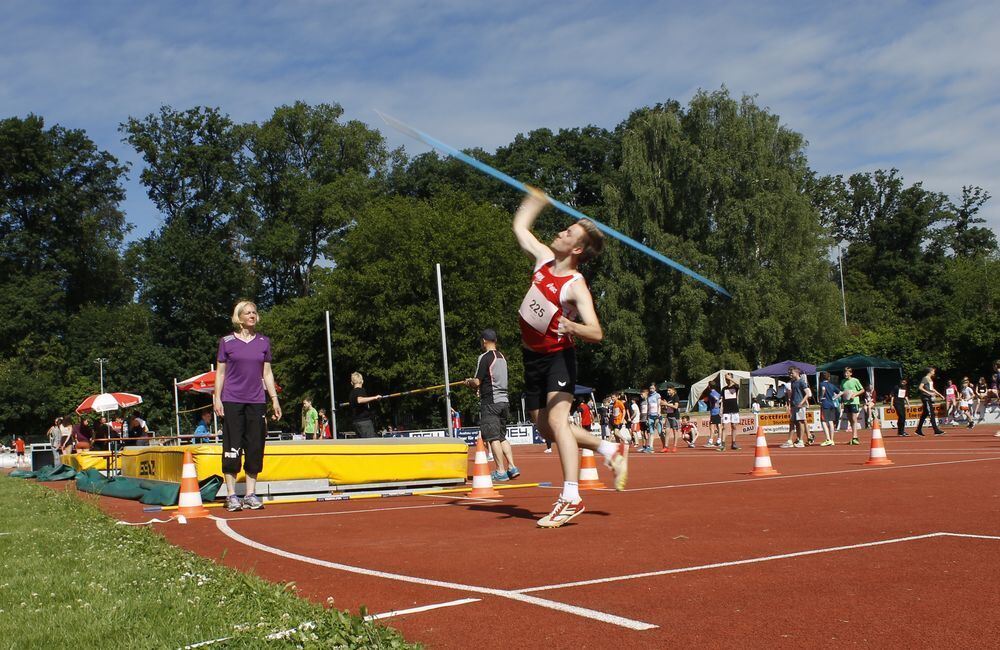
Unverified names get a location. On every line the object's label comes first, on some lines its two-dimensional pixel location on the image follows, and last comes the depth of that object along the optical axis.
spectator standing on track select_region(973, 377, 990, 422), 33.88
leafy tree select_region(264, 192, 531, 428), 50.94
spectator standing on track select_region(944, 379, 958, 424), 34.38
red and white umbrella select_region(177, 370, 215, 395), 30.89
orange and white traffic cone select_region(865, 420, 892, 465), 13.46
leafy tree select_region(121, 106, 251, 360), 66.19
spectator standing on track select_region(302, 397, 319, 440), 27.19
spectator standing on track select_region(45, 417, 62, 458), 35.85
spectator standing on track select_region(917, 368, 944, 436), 27.11
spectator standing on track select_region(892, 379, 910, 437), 27.53
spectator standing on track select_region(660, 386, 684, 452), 28.68
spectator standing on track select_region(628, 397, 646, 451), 31.19
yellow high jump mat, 11.01
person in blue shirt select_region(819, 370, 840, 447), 23.58
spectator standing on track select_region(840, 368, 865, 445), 23.64
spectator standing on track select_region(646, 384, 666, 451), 27.50
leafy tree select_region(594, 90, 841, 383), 49.75
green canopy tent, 38.47
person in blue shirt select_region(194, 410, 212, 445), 27.10
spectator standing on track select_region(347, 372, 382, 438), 16.12
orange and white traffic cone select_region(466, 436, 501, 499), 10.33
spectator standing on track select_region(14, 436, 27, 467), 39.31
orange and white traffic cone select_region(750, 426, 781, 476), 12.38
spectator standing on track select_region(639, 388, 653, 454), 26.59
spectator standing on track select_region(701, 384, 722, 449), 25.48
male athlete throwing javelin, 7.55
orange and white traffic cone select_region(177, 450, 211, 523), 9.12
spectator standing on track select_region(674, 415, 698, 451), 30.23
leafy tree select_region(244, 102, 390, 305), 63.91
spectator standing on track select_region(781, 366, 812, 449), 23.30
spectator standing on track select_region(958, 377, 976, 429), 32.81
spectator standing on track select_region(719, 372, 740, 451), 22.88
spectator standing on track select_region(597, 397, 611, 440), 34.41
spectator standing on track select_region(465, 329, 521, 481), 12.93
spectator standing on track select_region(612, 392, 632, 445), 30.63
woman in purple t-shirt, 9.70
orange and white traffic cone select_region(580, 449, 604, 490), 10.48
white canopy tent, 48.97
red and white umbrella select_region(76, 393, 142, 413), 31.34
